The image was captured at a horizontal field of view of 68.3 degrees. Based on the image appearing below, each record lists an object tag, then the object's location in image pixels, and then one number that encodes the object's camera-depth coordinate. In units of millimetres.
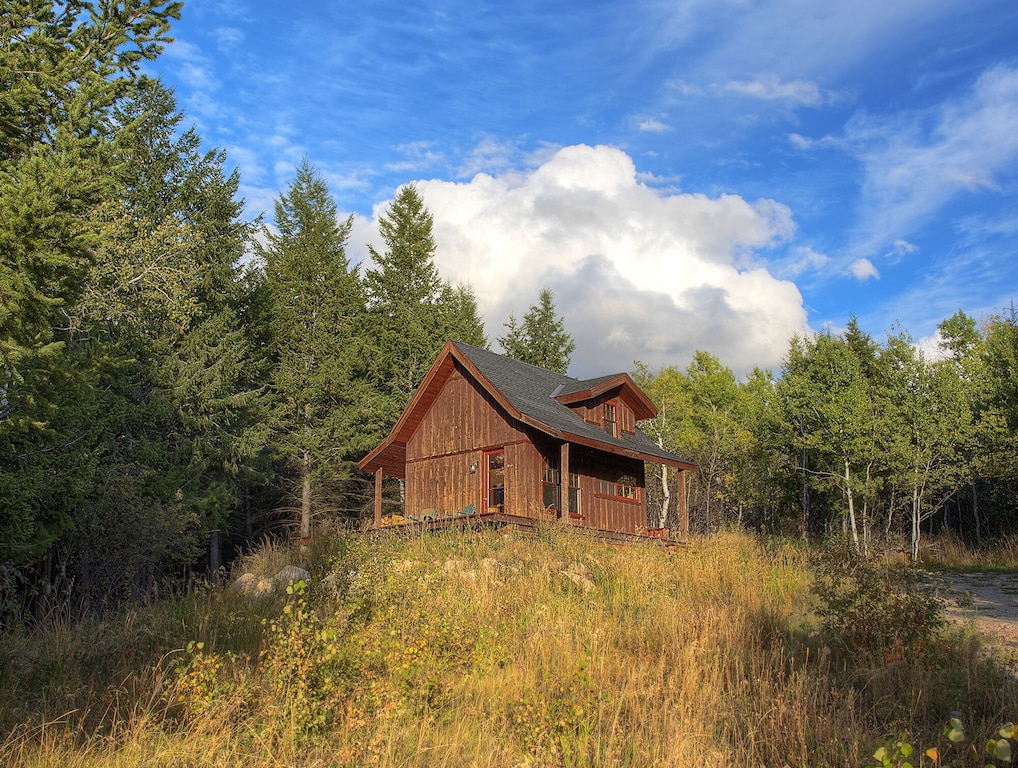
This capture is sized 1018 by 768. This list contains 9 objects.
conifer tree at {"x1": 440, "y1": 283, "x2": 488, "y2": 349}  34031
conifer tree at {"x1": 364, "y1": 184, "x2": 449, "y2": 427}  32938
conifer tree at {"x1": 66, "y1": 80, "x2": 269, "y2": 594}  16766
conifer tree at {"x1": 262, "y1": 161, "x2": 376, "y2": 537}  30453
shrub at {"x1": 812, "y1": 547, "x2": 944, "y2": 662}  8117
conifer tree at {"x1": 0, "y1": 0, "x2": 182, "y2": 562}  7938
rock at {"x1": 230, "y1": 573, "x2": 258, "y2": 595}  11144
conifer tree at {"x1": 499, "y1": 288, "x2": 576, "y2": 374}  40062
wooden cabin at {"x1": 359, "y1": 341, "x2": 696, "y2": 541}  21359
